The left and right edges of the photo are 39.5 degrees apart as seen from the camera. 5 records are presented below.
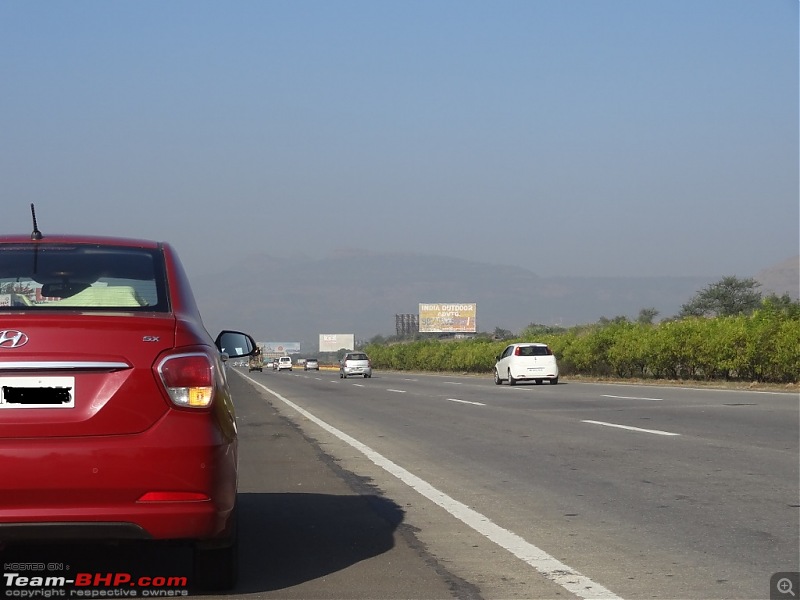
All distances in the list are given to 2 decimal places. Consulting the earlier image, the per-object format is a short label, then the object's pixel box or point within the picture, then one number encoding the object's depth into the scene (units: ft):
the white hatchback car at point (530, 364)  125.80
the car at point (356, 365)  196.65
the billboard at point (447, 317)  474.49
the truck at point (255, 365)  360.69
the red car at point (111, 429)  15.99
